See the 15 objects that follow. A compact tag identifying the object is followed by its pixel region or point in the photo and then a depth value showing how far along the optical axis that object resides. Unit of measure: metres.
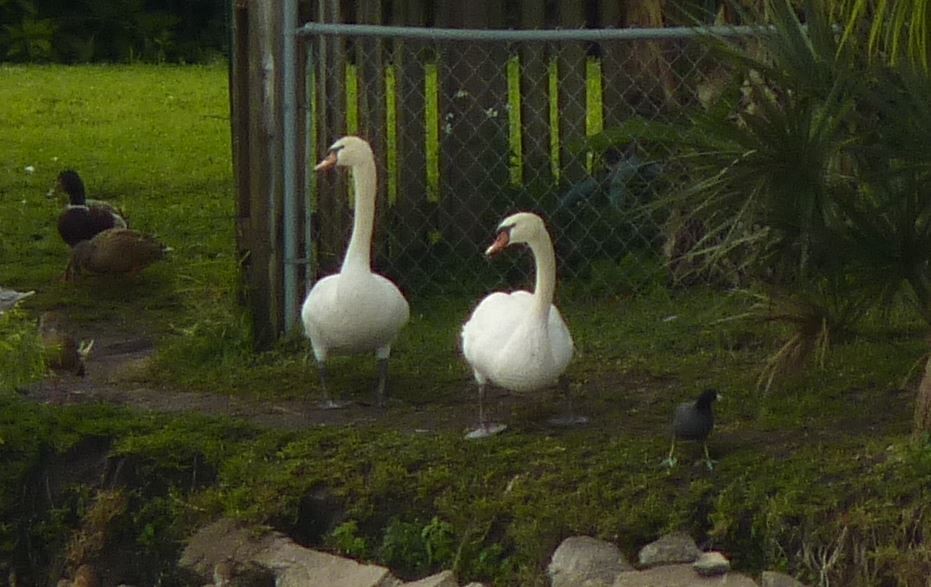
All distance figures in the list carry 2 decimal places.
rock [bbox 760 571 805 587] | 11.12
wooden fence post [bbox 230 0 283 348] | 15.91
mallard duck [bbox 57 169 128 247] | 20.33
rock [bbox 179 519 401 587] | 11.91
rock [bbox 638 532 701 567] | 11.45
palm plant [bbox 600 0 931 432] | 12.01
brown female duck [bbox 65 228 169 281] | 19.16
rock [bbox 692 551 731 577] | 11.20
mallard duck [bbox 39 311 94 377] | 14.90
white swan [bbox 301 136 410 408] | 14.33
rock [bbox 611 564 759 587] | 11.14
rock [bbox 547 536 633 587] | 11.37
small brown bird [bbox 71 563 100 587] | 12.84
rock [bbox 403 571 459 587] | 11.62
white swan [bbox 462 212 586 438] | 13.23
